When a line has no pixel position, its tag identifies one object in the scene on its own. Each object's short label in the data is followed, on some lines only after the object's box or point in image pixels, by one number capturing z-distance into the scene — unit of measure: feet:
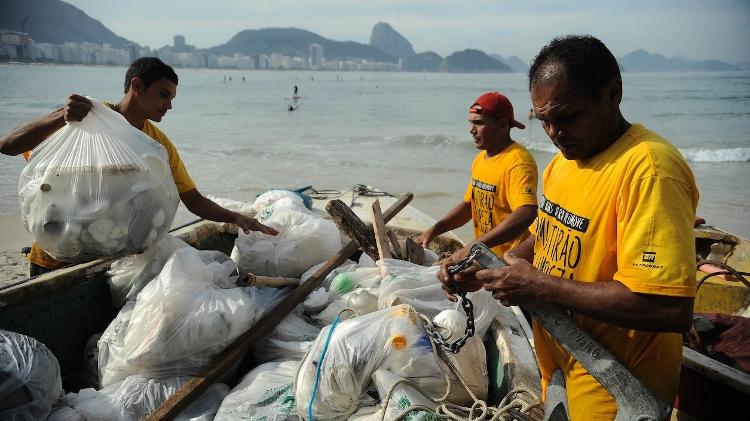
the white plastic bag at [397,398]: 6.07
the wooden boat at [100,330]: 7.15
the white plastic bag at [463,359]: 6.91
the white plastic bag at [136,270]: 9.48
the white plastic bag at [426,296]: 8.23
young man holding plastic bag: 8.46
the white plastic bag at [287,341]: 8.58
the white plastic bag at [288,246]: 11.55
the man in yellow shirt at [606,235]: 4.01
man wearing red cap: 10.20
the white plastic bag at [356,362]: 6.48
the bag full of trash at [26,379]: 6.15
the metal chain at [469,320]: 5.06
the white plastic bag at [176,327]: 7.63
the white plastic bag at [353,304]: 8.71
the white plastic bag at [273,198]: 13.66
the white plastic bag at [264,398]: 7.06
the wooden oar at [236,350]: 6.90
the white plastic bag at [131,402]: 7.02
